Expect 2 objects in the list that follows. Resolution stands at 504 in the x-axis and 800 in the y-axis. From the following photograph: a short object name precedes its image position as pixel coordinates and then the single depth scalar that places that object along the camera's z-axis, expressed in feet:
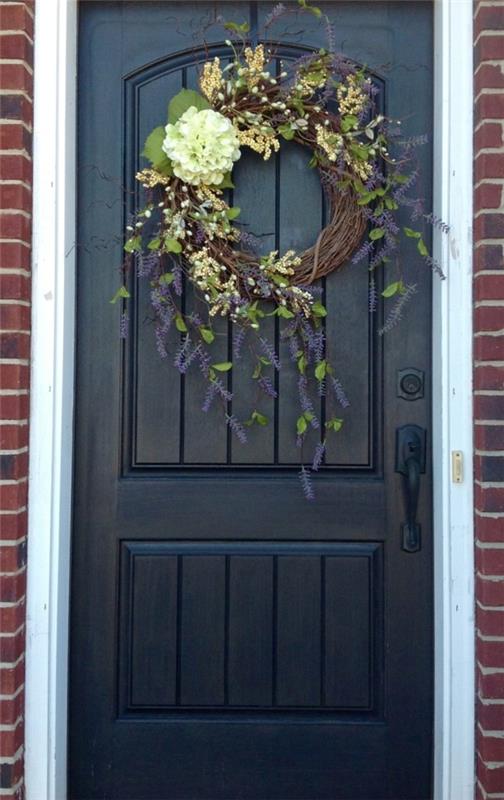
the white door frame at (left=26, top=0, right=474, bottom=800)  8.08
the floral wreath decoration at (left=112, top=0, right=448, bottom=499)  8.23
